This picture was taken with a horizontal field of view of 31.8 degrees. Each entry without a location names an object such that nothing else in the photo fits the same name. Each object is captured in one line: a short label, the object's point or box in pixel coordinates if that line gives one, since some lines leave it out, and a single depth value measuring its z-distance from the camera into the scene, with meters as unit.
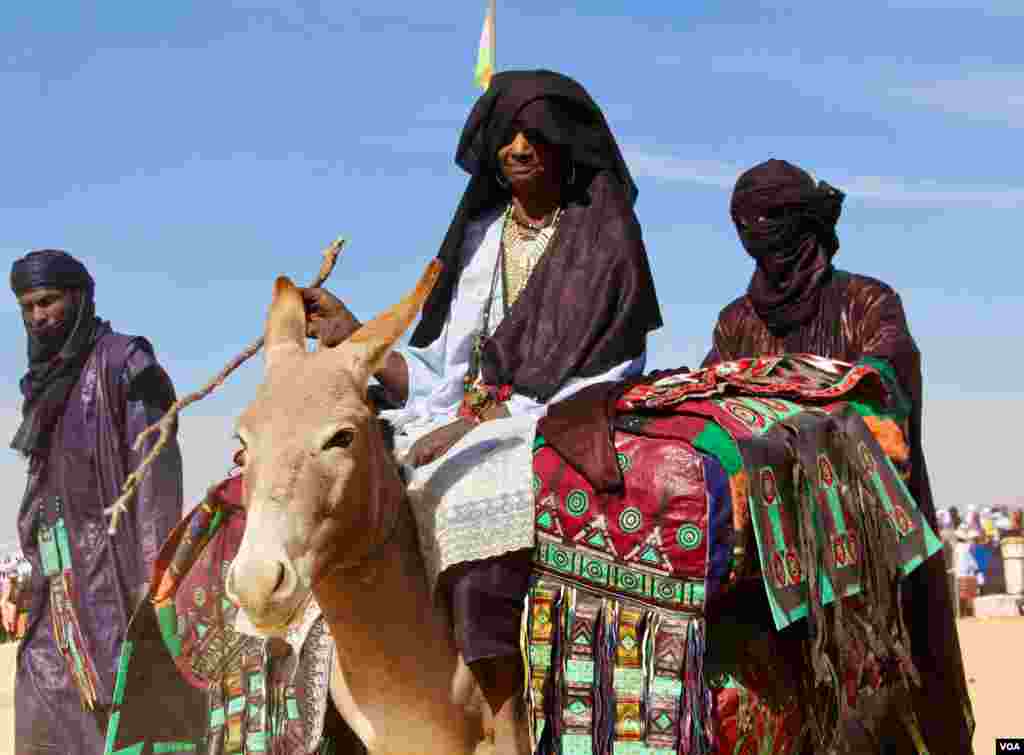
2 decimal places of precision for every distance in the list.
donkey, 5.13
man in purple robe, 9.87
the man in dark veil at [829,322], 7.52
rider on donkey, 6.36
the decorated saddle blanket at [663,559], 5.66
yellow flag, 7.89
